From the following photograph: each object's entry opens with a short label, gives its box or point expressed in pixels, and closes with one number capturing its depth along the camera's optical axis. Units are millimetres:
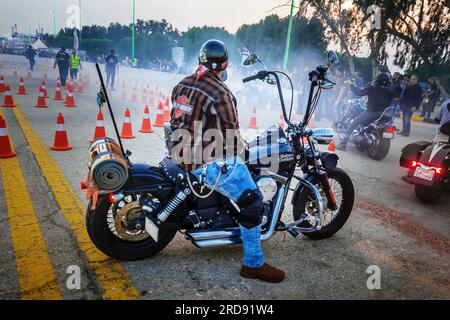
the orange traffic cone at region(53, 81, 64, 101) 12291
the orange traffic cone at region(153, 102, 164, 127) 9338
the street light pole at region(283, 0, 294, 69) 19156
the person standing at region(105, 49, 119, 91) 16078
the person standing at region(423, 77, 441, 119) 17111
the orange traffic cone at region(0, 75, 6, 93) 12664
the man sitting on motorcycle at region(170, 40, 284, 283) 2607
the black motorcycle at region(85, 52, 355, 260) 2848
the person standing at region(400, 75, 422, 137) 11874
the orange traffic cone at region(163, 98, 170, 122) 10394
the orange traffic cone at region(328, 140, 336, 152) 7813
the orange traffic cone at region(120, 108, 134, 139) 7609
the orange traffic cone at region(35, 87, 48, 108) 10422
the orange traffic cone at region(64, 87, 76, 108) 11078
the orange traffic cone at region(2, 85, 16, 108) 9961
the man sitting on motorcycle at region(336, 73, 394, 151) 8016
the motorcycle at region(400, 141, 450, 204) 5055
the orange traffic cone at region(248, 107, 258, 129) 10203
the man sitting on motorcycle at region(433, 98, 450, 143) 5319
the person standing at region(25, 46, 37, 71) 25045
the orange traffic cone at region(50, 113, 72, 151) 6145
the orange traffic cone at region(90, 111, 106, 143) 6670
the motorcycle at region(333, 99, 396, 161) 7922
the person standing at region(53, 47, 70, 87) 15706
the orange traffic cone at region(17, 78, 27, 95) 12806
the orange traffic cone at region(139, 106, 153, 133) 8406
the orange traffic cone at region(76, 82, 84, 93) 15352
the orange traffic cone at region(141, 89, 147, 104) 13956
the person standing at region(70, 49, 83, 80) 19127
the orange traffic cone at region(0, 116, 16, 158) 5449
